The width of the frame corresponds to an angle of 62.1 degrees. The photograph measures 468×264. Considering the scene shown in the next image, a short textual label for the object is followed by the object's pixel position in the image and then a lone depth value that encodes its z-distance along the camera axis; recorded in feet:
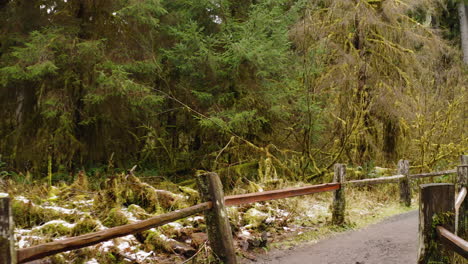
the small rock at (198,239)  18.69
